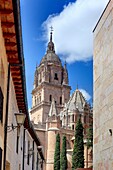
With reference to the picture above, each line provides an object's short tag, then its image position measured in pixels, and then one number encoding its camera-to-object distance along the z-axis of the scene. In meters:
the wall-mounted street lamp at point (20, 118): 9.78
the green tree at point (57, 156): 62.84
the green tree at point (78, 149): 51.81
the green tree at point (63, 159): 59.81
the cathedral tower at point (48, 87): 84.19
